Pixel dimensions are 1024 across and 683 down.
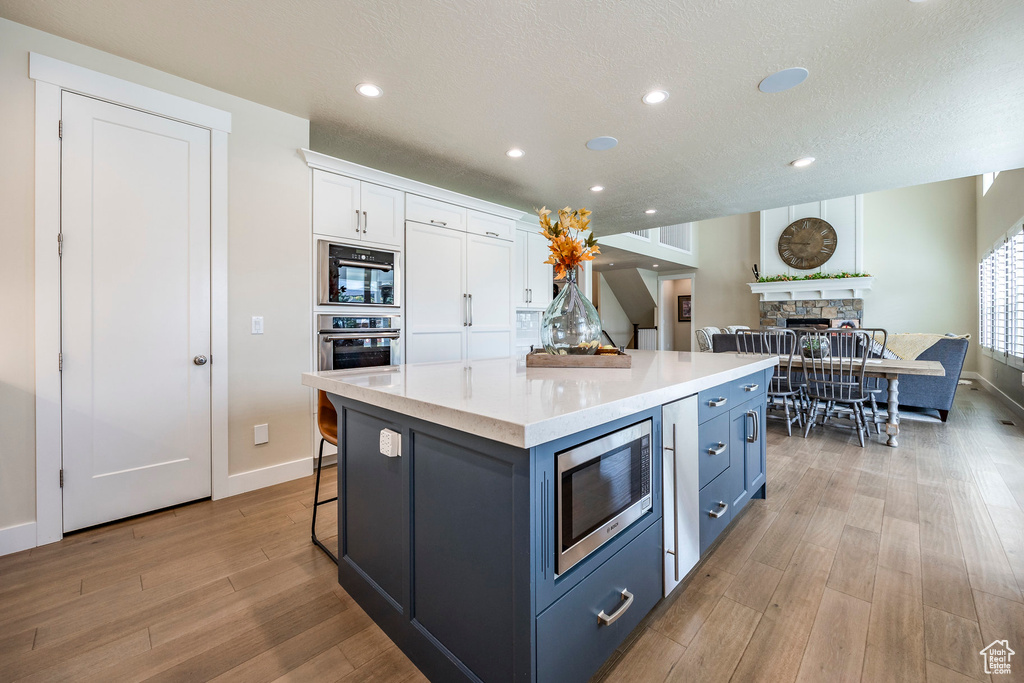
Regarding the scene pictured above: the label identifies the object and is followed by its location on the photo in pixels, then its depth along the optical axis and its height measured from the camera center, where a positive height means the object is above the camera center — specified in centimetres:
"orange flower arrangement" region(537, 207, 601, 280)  171 +42
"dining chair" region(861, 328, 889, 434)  371 -41
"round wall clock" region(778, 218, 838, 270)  802 +193
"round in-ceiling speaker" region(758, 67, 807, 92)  221 +145
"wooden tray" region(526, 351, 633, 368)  162 -8
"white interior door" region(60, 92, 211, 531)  203 +16
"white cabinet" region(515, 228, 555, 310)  452 +78
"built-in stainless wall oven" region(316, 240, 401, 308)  283 +48
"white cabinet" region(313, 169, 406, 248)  283 +96
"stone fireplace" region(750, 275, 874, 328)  775 +81
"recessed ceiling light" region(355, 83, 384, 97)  237 +148
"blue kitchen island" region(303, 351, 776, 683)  90 -45
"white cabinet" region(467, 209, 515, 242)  385 +113
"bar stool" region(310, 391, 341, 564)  180 -35
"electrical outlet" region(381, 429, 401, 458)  121 -31
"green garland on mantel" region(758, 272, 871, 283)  763 +123
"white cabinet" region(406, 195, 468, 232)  333 +109
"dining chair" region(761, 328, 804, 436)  386 -35
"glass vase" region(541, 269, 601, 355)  176 +7
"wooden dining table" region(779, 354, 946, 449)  333 -27
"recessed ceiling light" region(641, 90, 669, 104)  242 +146
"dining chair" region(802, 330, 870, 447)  349 -28
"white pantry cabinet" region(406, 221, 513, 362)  338 +41
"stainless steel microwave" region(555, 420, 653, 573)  96 -40
